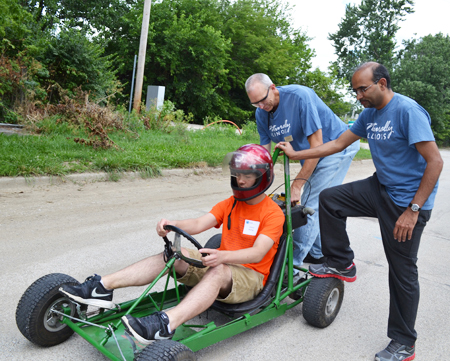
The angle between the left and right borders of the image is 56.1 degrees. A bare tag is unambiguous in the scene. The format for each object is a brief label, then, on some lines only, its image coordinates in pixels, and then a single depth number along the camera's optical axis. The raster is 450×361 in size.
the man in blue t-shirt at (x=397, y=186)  2.73
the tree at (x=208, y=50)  21.20
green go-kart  2.42
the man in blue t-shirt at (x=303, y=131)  3.84
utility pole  13.24
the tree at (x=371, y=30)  53.69
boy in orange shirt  2.50
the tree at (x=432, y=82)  41.44
